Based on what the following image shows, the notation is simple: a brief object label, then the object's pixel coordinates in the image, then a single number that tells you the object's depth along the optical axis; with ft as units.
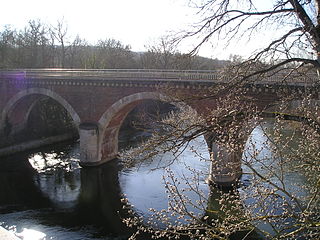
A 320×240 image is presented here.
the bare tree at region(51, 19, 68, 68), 101.60
